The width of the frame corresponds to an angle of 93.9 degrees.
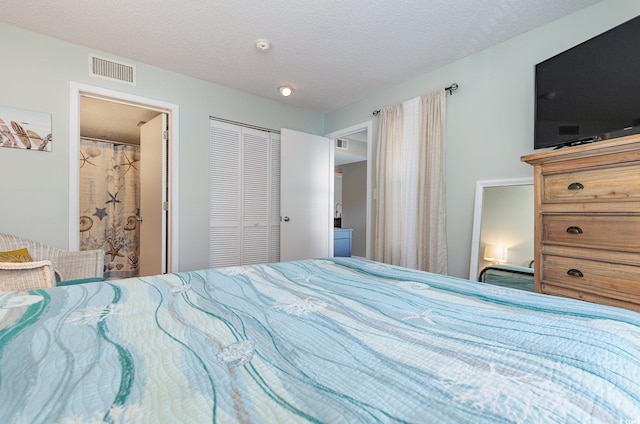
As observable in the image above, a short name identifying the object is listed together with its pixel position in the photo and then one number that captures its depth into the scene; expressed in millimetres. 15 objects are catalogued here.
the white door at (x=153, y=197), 3221
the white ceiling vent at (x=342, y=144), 5701
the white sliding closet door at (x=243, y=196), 3506
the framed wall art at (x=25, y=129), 2363
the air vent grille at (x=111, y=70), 2711
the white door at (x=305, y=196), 3898
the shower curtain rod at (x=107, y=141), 4439
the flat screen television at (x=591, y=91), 1623
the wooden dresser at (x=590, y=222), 1458
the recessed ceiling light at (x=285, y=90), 3420
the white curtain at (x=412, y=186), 2947
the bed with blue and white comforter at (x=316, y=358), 454
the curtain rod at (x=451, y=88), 2868
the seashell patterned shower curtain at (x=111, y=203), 4332
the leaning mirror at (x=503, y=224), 2273
